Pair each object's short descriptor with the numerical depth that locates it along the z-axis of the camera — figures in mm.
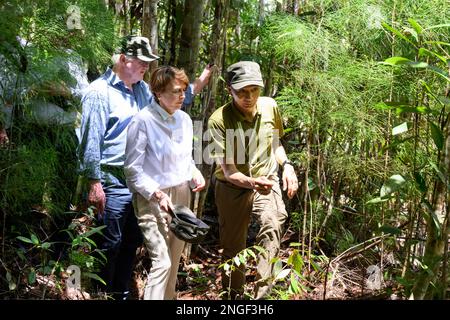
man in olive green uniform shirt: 4250
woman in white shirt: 3725
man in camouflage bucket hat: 4031
